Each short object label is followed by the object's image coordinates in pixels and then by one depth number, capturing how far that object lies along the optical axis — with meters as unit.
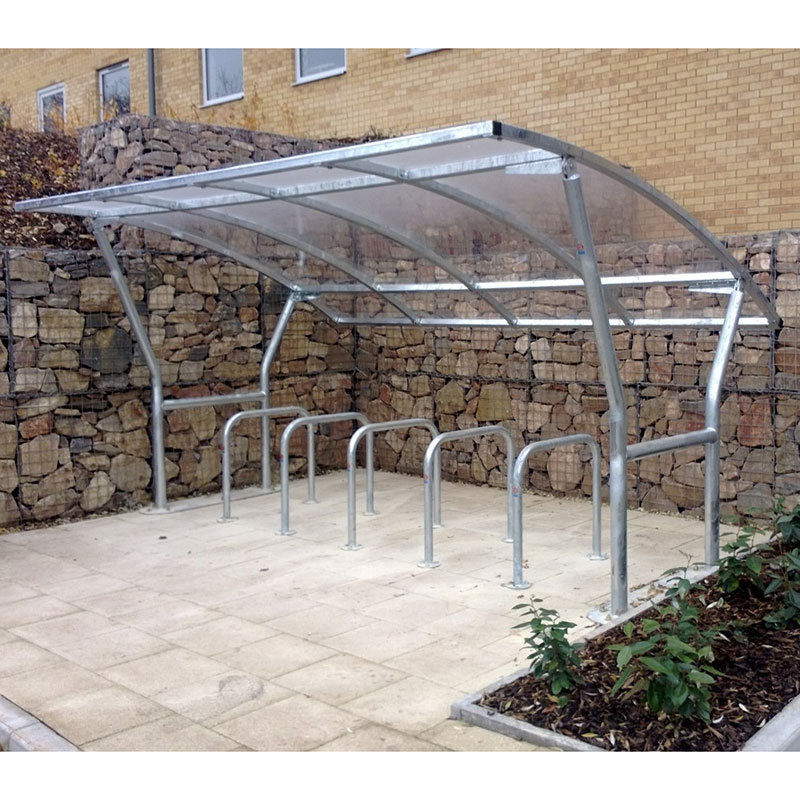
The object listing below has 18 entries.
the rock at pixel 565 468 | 7.84
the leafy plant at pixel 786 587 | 4.27
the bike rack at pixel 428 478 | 5.85
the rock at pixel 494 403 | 8.22
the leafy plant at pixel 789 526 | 4.89
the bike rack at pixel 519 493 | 5.32
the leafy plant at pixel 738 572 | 4.64
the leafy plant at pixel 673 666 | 3.34
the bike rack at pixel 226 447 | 7.08
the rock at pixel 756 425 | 6.70
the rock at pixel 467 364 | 8.40
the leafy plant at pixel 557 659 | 3.67
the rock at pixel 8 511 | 6.98
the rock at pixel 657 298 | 7.06
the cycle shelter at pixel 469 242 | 4.59
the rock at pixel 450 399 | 8.53
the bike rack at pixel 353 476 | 6.21
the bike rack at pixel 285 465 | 6.80
